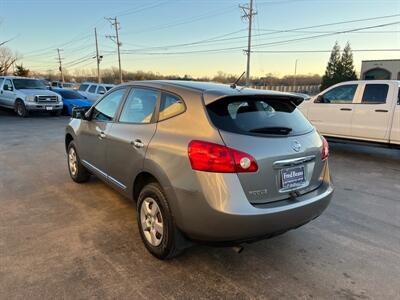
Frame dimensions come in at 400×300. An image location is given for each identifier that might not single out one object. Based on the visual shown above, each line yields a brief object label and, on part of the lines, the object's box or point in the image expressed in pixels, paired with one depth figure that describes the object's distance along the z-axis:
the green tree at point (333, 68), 61.62
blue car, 17.45
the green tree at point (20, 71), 50.37
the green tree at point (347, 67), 62.31
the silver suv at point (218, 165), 2.61
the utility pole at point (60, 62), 82.69
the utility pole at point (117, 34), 52.59
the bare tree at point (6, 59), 50.00
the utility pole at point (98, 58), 52.48
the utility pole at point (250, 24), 37.59
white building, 40.19
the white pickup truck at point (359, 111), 7.77
